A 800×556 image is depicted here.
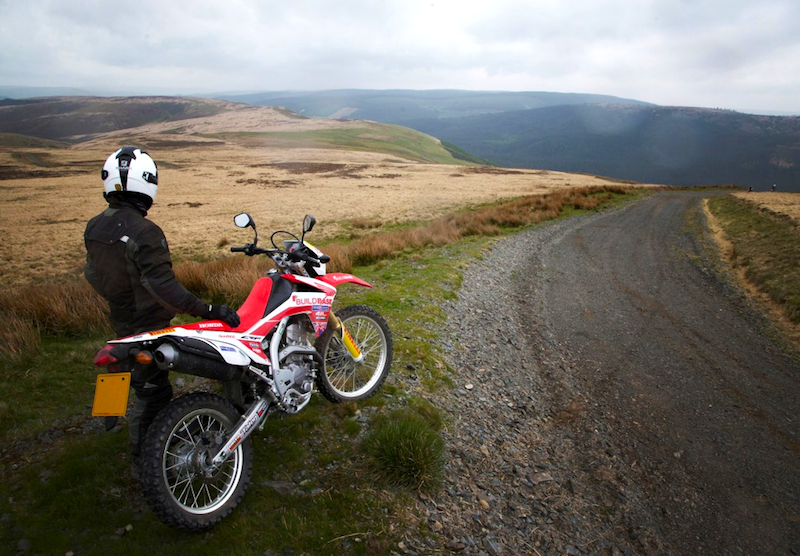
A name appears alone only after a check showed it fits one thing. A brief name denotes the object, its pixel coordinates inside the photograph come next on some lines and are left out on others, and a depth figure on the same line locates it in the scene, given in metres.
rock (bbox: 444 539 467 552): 3.42
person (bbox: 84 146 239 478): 3.33
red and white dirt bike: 2.98
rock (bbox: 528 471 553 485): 4.48
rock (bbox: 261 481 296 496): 3.72
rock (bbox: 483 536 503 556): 3.48
